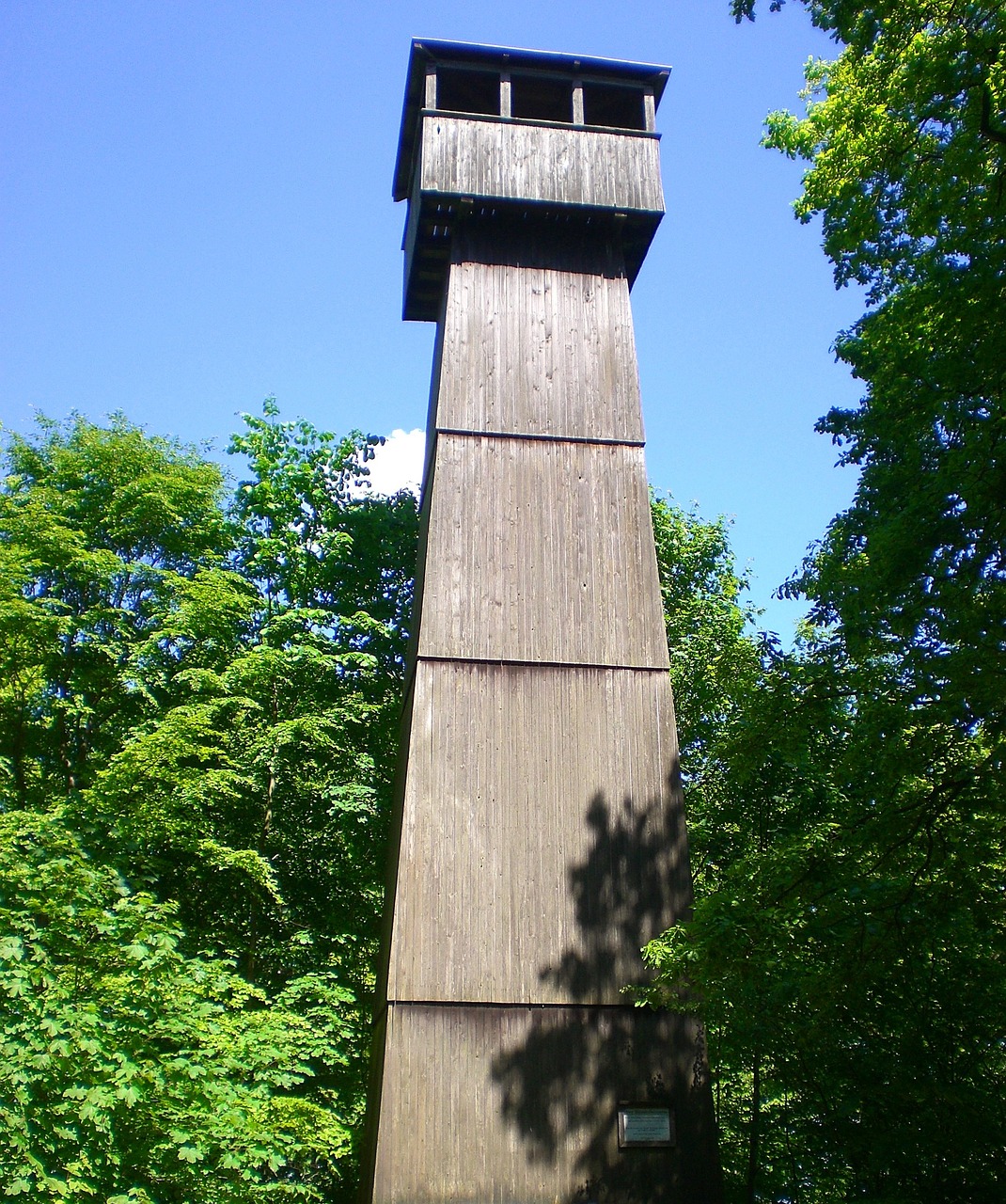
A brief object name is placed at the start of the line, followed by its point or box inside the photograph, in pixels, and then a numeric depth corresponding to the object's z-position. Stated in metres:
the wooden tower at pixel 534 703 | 8.84
